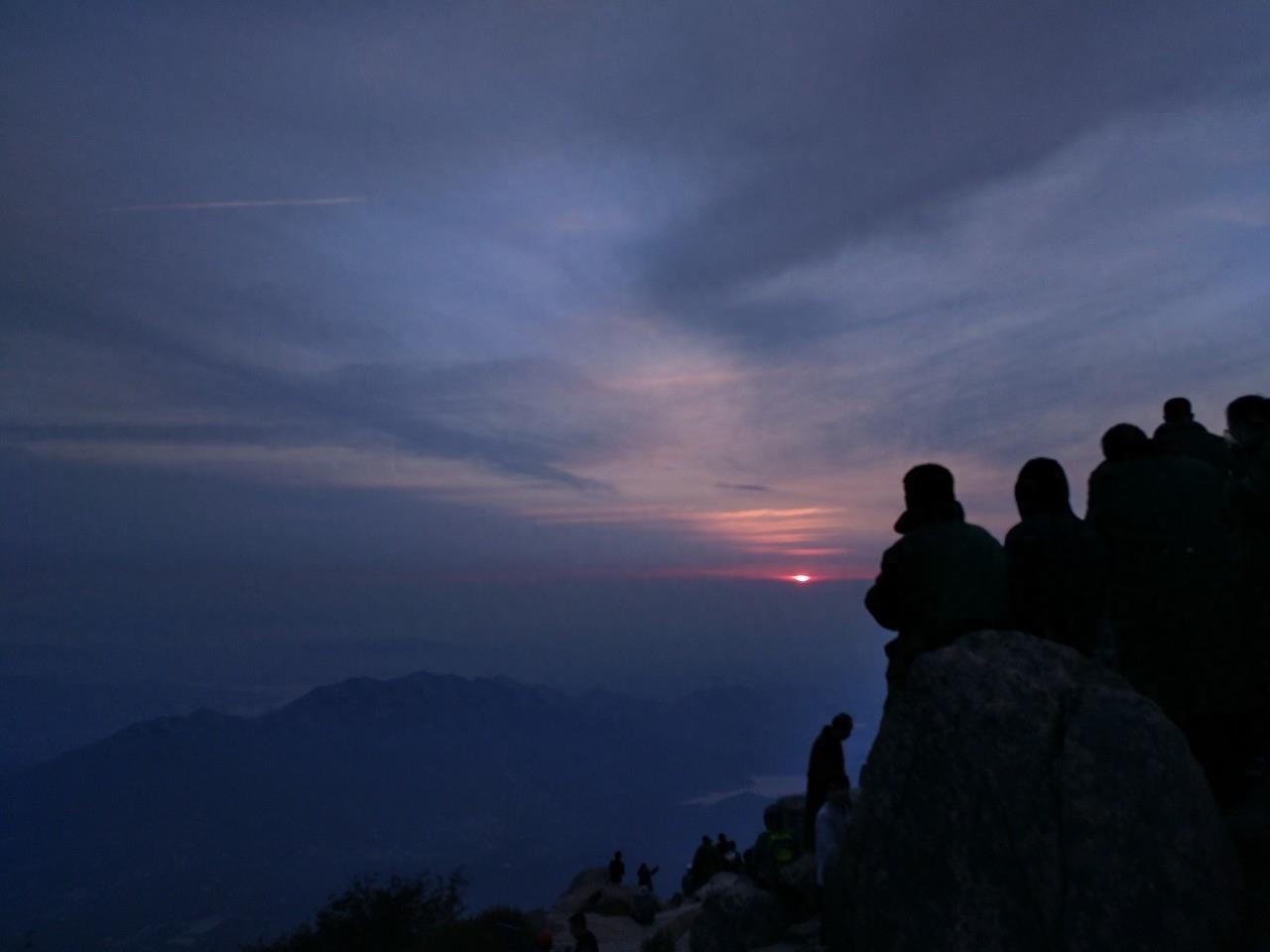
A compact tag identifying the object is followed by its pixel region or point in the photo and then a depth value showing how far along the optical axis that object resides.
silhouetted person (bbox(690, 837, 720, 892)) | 28.58
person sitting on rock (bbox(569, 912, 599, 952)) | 17.73
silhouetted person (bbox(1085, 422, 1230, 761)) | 6.89
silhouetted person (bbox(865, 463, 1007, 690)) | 7.05
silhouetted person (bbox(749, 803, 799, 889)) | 13.64
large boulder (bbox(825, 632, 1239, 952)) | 5.73
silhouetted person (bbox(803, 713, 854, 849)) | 12.59
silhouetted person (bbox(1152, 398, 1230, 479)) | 10.20
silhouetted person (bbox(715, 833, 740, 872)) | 27.55
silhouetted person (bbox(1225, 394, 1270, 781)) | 6.84
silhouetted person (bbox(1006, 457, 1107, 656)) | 6.86
